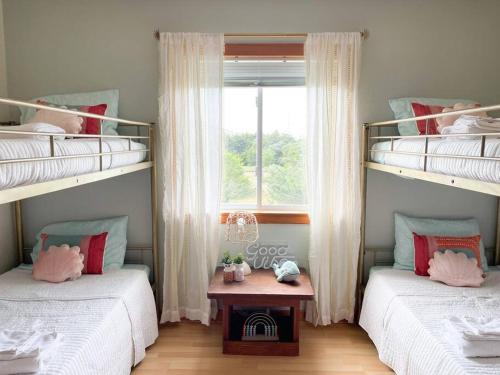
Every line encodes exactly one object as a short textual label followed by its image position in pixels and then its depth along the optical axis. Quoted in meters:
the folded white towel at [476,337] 1.72
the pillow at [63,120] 2.40
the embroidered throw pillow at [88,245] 2.76
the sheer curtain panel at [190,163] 2.87
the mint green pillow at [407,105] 2.80
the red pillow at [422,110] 2.68
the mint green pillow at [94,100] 2.89
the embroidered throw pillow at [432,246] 2.76
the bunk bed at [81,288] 1.53
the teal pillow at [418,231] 2.90
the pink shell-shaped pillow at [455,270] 2.57
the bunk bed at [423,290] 1.61
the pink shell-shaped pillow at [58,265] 2.61
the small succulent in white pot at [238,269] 2.77
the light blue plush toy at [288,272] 2.76
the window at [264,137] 3.10
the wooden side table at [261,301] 2.57
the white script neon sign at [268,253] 3.13
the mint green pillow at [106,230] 2.93
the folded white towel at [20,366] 1.53
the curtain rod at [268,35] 2.87
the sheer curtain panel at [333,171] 2.85
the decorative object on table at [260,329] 2.67
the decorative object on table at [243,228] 2.89
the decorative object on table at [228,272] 2.78
